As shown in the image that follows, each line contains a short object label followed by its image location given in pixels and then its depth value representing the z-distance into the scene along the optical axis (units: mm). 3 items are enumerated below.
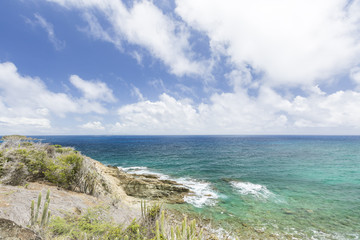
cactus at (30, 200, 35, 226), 6180
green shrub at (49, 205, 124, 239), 6199
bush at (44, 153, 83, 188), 12711
